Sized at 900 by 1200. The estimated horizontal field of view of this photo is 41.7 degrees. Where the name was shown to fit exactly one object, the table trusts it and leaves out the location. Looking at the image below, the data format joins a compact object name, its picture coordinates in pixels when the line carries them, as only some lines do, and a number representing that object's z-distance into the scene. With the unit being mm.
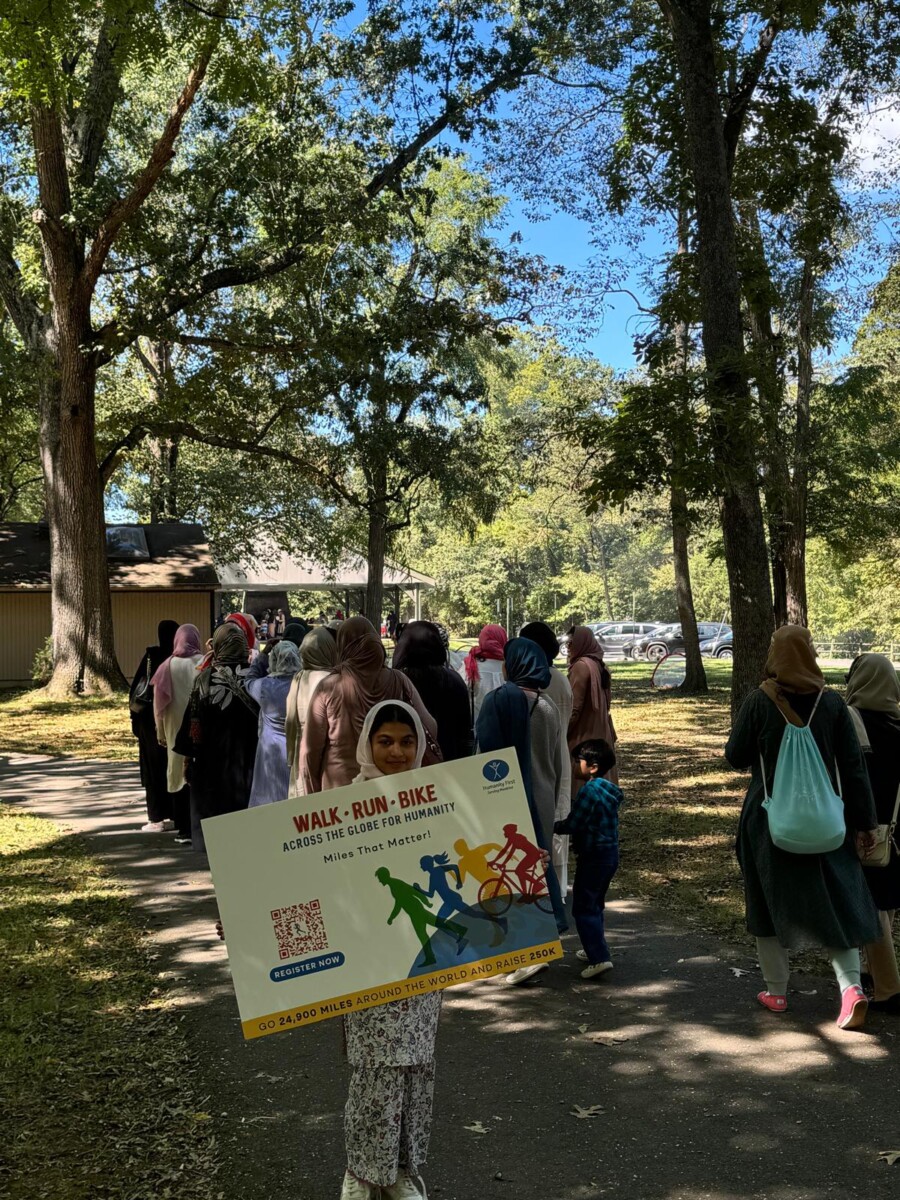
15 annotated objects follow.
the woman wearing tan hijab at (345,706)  5059
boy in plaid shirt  6062
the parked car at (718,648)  49125
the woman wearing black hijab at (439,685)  6812
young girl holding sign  3475
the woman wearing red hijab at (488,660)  9703
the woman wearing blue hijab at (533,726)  6074
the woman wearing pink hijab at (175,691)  8742
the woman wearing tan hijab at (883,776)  5547
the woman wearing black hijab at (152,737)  9570
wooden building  32344
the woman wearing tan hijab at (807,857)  5277
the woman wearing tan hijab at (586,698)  7996
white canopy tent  44844
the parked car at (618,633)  53691
